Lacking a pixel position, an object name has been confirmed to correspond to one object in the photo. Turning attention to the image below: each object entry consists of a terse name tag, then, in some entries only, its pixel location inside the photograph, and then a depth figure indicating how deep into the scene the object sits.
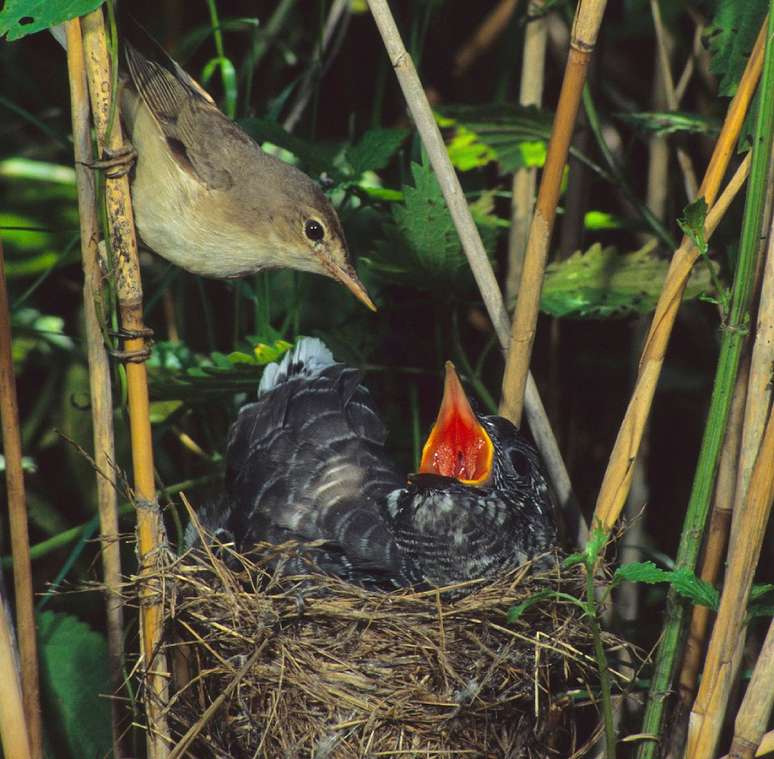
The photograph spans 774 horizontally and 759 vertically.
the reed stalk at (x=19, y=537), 4.03
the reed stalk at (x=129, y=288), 3.84
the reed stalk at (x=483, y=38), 8.74
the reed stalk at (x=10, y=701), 3.97
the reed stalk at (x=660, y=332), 4.08
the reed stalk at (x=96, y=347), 3.97
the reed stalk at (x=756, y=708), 3.94
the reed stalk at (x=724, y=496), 4.48
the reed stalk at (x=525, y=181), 6.33
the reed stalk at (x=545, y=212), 4.18
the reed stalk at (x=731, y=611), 3.90
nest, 4.57
